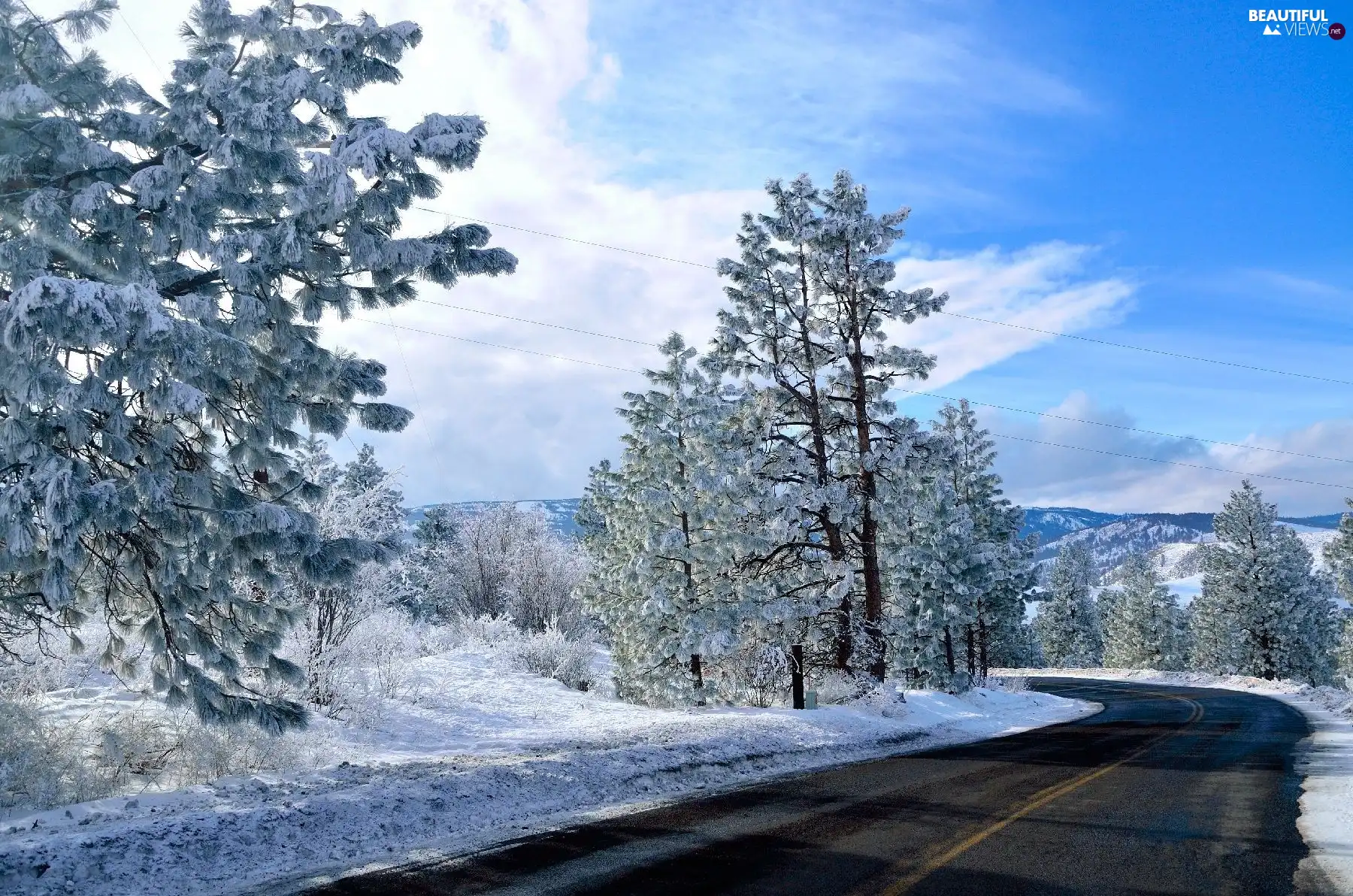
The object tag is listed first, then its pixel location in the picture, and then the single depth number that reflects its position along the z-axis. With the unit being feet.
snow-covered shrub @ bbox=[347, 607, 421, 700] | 60.49
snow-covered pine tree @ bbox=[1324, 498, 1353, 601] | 154.40
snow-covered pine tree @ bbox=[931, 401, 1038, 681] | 150.41
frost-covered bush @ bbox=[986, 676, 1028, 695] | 127.95
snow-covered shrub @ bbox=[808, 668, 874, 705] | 72.64
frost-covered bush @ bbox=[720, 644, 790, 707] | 77.66
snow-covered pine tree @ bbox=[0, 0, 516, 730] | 23.70
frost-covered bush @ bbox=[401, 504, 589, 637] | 149.28
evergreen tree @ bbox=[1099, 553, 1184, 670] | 242.17
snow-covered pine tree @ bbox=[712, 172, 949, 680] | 74.64
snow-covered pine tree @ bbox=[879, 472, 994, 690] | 118.62
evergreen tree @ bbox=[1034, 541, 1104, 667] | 259.39
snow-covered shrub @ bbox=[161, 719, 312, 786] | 35.12
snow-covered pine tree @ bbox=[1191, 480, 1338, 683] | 167.94
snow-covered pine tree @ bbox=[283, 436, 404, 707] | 54.65
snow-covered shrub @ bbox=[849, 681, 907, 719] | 67.82
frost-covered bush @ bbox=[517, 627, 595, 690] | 102.12
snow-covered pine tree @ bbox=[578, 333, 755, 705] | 74.08
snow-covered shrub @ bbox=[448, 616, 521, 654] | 106.01
